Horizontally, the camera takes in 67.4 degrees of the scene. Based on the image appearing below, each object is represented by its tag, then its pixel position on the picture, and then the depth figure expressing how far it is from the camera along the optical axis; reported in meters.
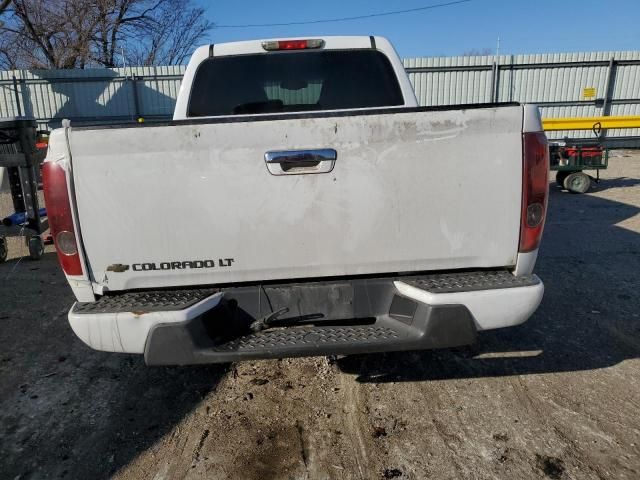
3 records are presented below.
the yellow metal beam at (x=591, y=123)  11.53
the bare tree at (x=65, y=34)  26.66
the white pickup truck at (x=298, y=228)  2.35
